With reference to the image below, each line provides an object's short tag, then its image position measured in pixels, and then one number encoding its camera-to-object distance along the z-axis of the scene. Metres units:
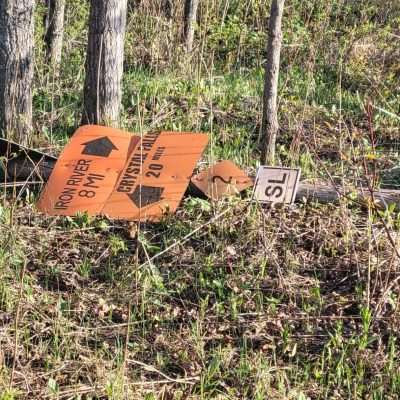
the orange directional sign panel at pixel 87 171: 4.81
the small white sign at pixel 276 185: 4.56
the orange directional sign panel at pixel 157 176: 4.70
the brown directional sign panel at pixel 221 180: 4.73
